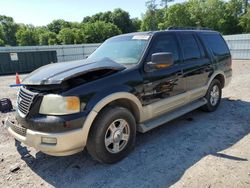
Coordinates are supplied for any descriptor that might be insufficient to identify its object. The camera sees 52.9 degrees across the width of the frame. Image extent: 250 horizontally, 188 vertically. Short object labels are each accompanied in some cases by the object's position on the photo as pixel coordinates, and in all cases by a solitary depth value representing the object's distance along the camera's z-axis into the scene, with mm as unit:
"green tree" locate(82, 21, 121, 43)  69125
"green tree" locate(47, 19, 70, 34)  94594
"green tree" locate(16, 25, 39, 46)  79500
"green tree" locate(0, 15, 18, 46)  92081
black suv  3146
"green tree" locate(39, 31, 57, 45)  77375
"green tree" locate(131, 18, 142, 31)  85894
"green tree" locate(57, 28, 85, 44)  66750
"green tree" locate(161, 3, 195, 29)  52688
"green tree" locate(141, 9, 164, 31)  64062
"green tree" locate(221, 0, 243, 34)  47656
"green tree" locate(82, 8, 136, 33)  85938
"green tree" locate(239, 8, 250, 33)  42250
